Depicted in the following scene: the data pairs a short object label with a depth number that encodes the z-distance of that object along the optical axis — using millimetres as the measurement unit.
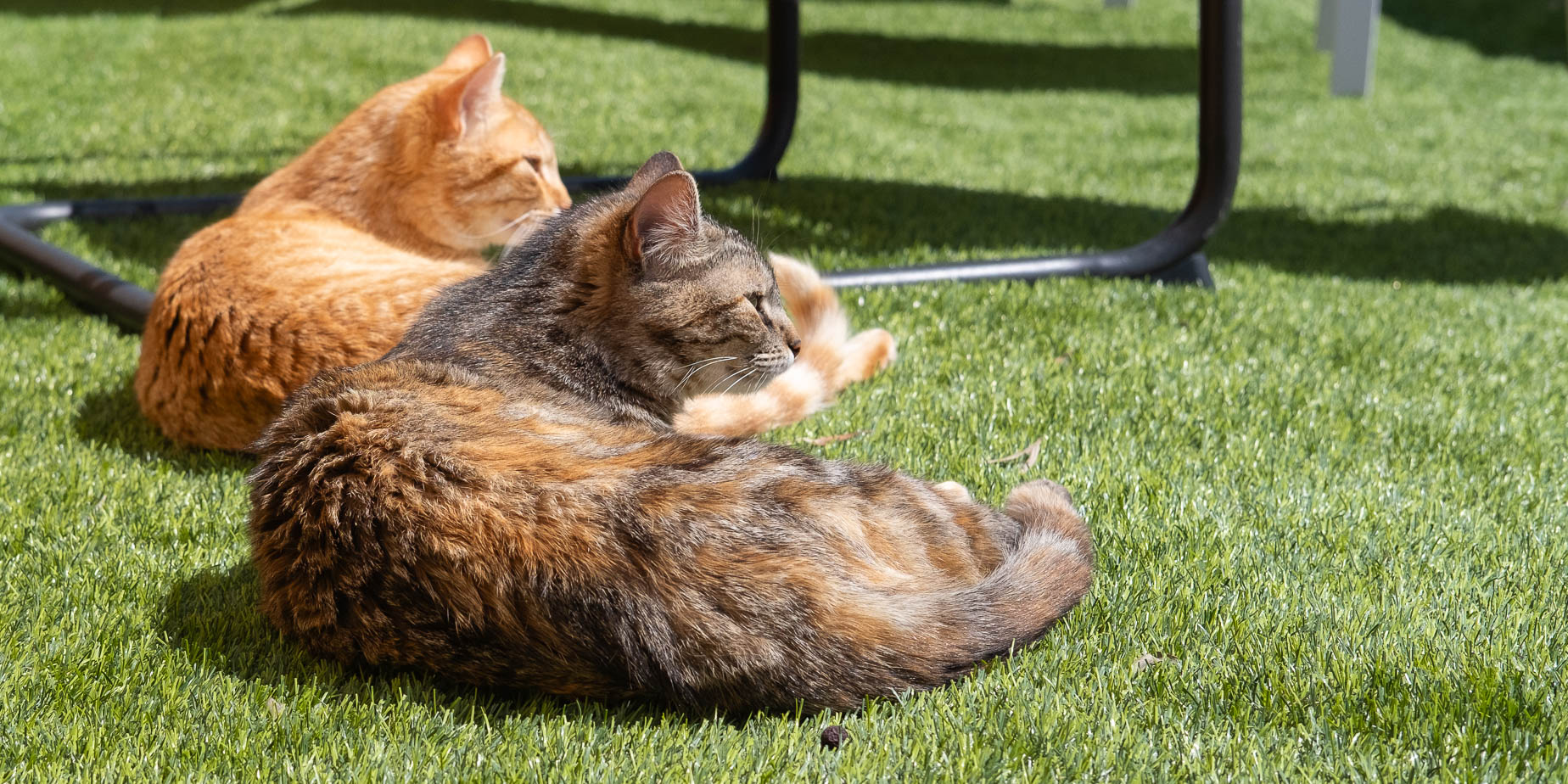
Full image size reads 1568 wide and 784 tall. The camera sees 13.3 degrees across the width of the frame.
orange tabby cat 3660
